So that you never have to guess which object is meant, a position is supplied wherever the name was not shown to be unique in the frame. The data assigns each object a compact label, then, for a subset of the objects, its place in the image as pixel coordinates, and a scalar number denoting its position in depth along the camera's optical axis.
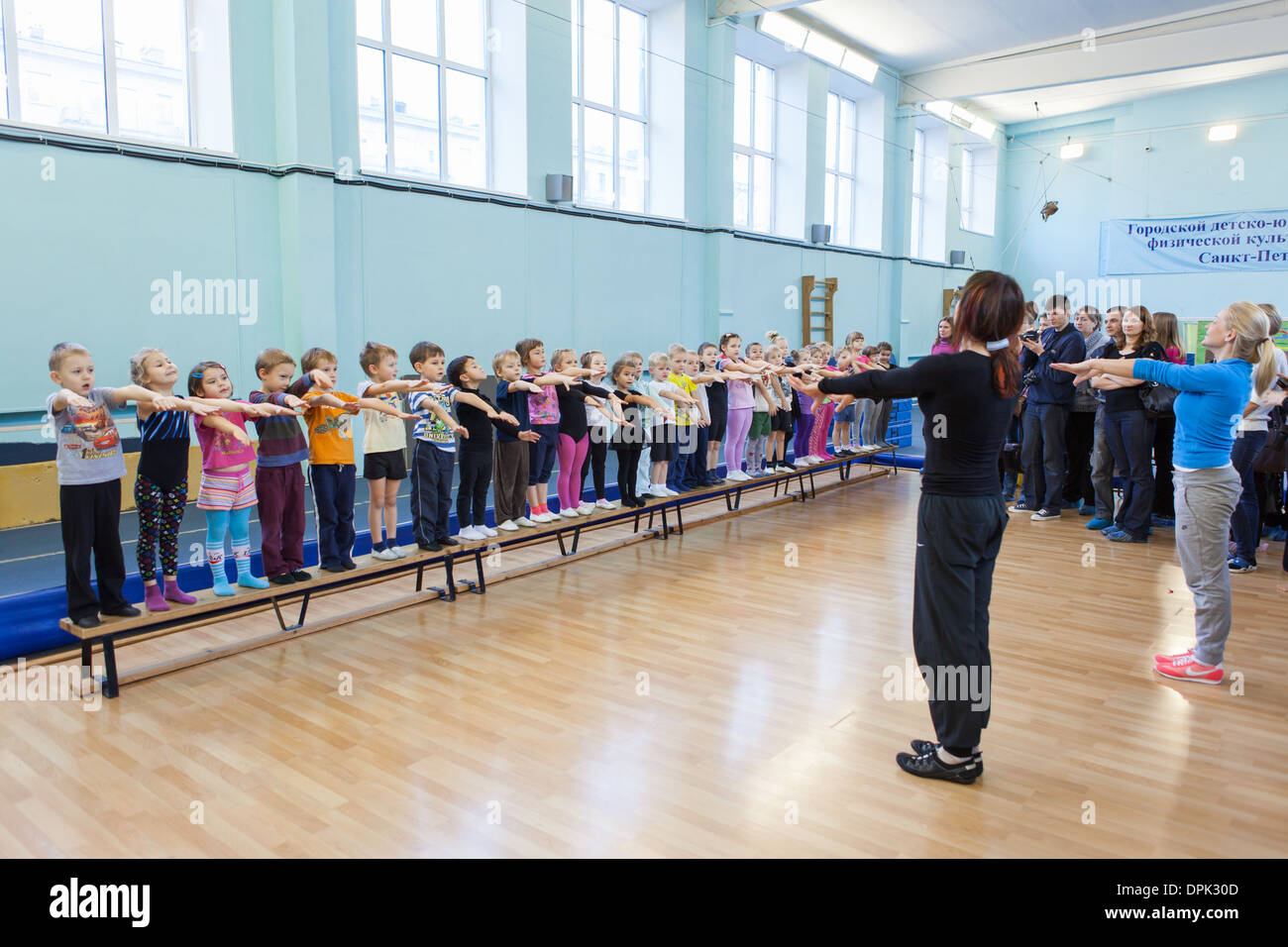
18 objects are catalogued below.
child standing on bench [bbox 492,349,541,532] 5.77
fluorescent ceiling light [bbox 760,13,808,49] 11.94
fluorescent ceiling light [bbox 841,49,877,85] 13.72
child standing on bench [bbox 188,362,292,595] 4.23
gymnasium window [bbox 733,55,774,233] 12.88
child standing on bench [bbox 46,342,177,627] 3.75
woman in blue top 3.91
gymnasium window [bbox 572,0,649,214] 10.12
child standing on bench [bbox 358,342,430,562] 5.00
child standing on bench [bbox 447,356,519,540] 5.49
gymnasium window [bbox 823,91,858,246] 14.89
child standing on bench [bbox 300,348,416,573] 4.72
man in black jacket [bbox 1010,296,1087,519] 7.56
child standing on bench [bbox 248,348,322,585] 4.53
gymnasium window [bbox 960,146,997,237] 19.56
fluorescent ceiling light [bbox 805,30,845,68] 12.84
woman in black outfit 2.88
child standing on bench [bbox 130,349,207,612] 4.03
